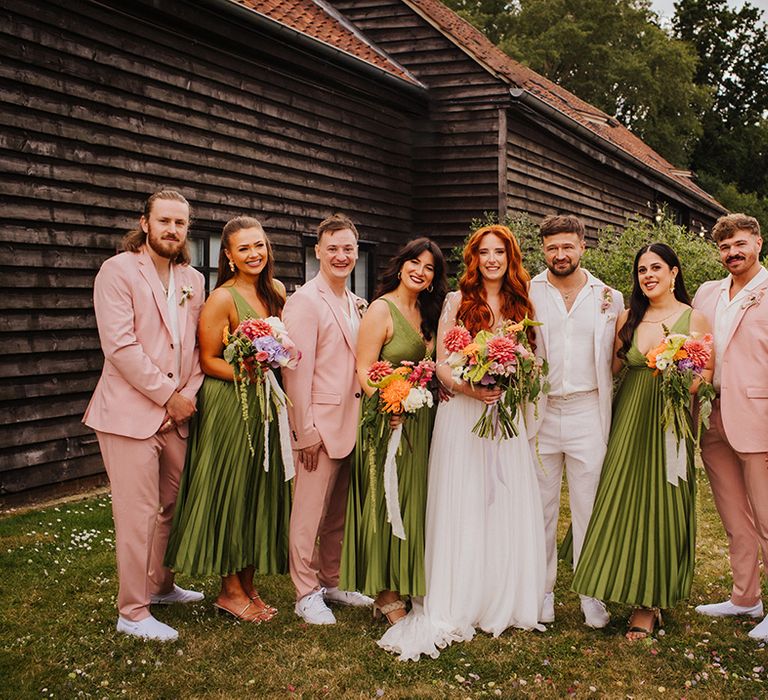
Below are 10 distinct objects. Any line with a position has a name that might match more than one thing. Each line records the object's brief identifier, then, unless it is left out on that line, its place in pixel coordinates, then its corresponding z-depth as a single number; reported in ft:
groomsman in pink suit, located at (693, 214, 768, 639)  15.23
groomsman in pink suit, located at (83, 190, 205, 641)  14.35
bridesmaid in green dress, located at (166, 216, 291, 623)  15.23
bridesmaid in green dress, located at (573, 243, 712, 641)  14.88
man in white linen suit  15.48
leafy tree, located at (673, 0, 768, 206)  141.08
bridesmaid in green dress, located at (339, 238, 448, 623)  15.10
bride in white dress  15.11
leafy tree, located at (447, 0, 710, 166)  111.45
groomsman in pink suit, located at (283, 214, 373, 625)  15.48
